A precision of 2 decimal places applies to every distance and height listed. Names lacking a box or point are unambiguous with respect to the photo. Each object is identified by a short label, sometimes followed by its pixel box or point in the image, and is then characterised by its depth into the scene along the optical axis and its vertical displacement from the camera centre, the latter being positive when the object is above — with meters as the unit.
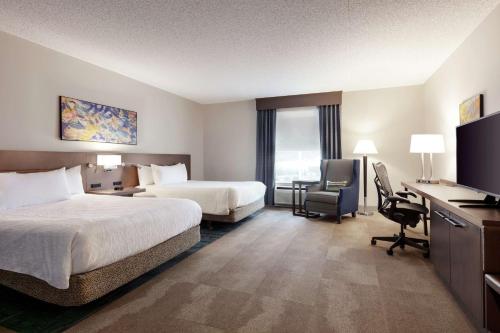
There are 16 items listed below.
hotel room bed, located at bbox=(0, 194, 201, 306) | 1.75 -0.60
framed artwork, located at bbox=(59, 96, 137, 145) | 3.61 +0.69
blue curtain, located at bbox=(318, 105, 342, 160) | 5.53 +0.73
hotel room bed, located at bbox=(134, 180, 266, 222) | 4.05 -0.47
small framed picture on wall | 2.80 +0.66
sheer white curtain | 5.83 +0.47
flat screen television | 1.66 +0.08
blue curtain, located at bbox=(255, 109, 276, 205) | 6.02 +0.40
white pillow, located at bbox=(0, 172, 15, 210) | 2.55 -0.18
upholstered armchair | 4.55 -0.47
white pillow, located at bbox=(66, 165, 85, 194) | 3.46 -0.18
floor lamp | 4.92 +0.34
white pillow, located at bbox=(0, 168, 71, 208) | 2.62 -0.23
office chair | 2.98 -0.55
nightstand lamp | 3.83 +0.09
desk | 1.44 -0.55
